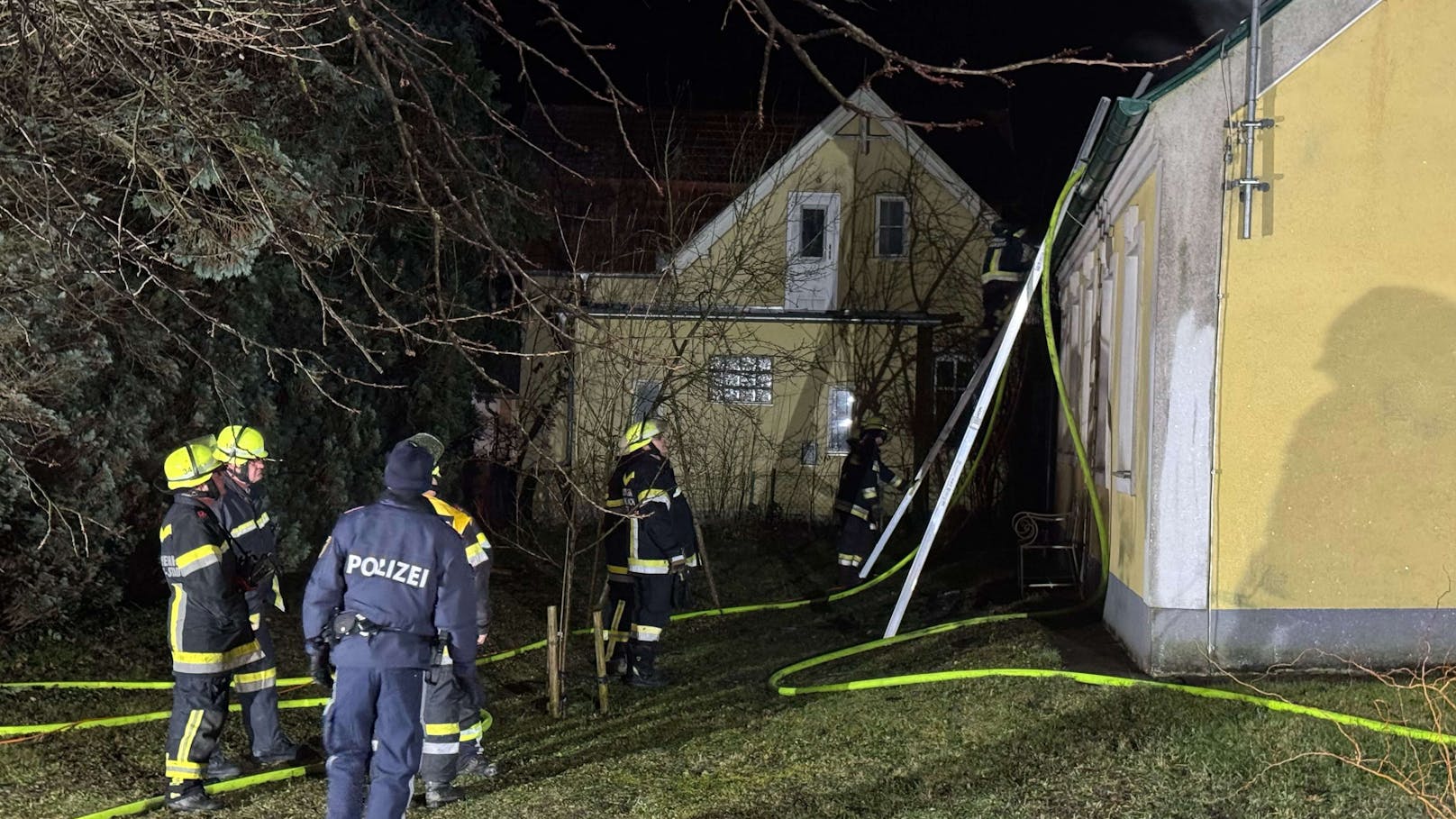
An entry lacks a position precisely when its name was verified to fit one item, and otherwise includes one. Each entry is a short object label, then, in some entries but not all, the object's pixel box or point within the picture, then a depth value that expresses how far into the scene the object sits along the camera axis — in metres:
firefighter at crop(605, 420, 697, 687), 9.11
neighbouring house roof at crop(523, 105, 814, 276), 20.61
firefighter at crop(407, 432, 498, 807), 6.14
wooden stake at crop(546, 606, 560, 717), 7.91
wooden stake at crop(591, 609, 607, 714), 8.05
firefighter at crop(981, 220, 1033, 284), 12.73
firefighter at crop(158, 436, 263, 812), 6.41
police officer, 5.34
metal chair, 11.18
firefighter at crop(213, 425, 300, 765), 7.01
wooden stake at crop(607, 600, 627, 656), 9.36
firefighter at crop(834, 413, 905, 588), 13.96
